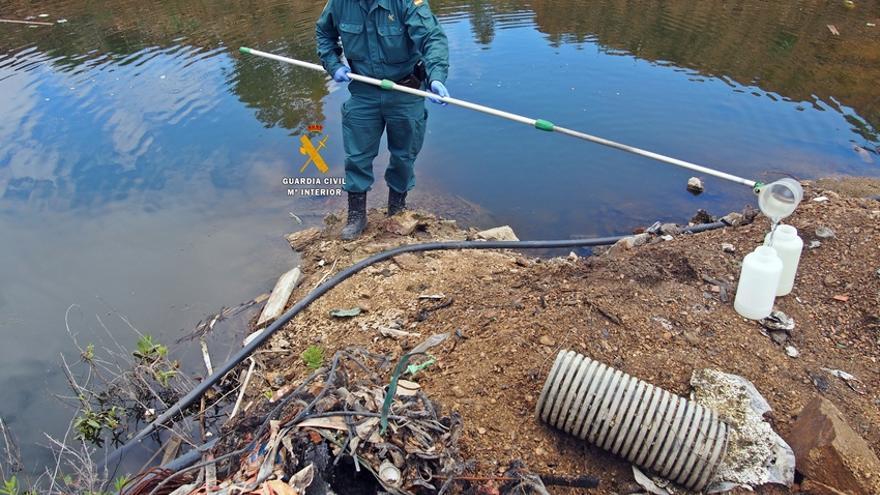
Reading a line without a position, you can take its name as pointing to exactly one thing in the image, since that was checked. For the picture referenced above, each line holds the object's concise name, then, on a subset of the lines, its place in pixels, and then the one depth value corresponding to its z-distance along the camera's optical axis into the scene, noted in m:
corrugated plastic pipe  2.24
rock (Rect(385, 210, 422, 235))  5.03
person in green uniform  4.23
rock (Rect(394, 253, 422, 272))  4.30
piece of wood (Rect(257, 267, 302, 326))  4.16
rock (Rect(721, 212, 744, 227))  4.56
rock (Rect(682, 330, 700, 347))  2.95
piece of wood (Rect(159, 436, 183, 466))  3.12
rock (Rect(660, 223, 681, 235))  4.79
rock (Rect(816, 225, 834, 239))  3.81
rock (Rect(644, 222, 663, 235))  4.95
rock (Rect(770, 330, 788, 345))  3.06
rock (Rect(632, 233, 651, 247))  4.62
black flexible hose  3.22
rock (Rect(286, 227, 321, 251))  5.24
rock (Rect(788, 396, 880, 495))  2.15
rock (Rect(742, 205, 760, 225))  4.52
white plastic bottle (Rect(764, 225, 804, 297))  3.07
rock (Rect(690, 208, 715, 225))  5.19
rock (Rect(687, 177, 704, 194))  6.02
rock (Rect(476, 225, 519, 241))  5.07
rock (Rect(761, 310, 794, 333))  3.11
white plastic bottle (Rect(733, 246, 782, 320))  2.99
